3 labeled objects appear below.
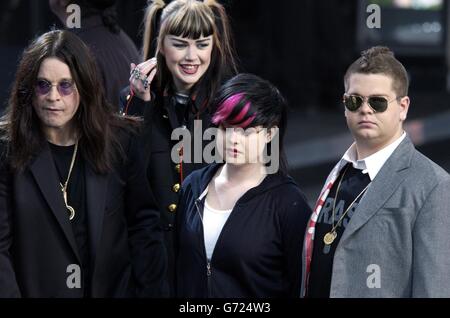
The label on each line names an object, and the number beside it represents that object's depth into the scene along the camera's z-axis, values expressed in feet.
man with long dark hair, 28.35
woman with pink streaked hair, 28.58
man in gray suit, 26.32
